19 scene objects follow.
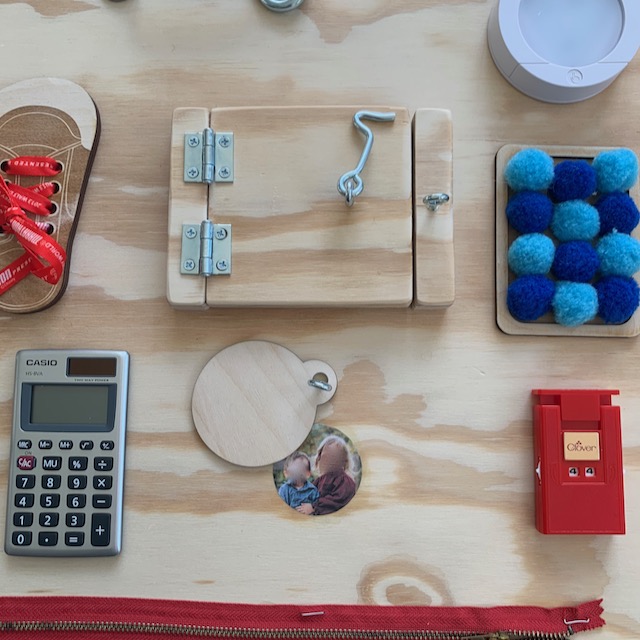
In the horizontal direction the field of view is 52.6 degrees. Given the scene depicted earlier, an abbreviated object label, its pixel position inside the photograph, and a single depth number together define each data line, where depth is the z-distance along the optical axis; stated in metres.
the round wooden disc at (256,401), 0.61
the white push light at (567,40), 0.62
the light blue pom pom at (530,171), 0.61
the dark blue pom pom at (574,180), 0.61
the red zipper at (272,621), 0.60
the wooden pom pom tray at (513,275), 0.63
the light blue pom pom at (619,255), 0.60
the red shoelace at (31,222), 0.60
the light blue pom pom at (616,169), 0.61
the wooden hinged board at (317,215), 0.59
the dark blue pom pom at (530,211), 0.61
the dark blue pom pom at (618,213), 0.61
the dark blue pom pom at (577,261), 0.60
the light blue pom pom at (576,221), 0.61
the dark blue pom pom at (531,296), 0.60
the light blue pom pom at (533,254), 0.60
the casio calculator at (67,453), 0.59
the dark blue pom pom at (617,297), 0.60
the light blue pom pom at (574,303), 0.60
